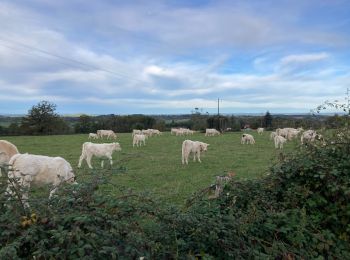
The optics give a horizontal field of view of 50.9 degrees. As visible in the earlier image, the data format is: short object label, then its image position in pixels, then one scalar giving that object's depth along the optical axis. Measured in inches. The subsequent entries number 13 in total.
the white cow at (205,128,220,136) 2300.7
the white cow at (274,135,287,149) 1194.0
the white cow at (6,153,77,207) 349.8
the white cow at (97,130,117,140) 1983.3
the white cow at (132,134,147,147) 1441.2
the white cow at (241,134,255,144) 1511.8
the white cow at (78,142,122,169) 813.2
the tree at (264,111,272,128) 2871.6
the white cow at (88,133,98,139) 1934.1
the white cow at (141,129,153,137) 2205.8
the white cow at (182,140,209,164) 863.9
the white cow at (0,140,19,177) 550.7
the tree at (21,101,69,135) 2709.2
